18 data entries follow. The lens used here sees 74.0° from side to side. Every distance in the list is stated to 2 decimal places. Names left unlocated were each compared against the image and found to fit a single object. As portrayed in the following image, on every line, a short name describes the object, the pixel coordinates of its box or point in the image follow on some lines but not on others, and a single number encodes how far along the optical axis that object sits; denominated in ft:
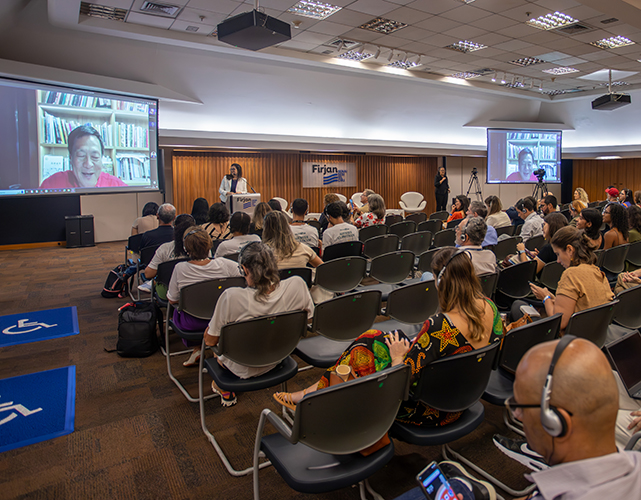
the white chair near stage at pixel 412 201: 51.91
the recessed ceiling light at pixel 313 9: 21.74
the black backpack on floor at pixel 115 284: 20.44
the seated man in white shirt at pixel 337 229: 17.16
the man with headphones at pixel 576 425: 2.85
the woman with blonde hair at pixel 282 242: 13.05
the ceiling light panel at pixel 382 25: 24.28
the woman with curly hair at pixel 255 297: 8.61
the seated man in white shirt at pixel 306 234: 16.06
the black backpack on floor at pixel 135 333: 13.46
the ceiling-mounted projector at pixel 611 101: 35.73
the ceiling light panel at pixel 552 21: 24.44
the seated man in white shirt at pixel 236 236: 14.52
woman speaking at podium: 34.45
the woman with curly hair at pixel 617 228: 16.26
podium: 31.48
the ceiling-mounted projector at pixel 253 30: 16.85
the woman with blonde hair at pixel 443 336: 6.55
